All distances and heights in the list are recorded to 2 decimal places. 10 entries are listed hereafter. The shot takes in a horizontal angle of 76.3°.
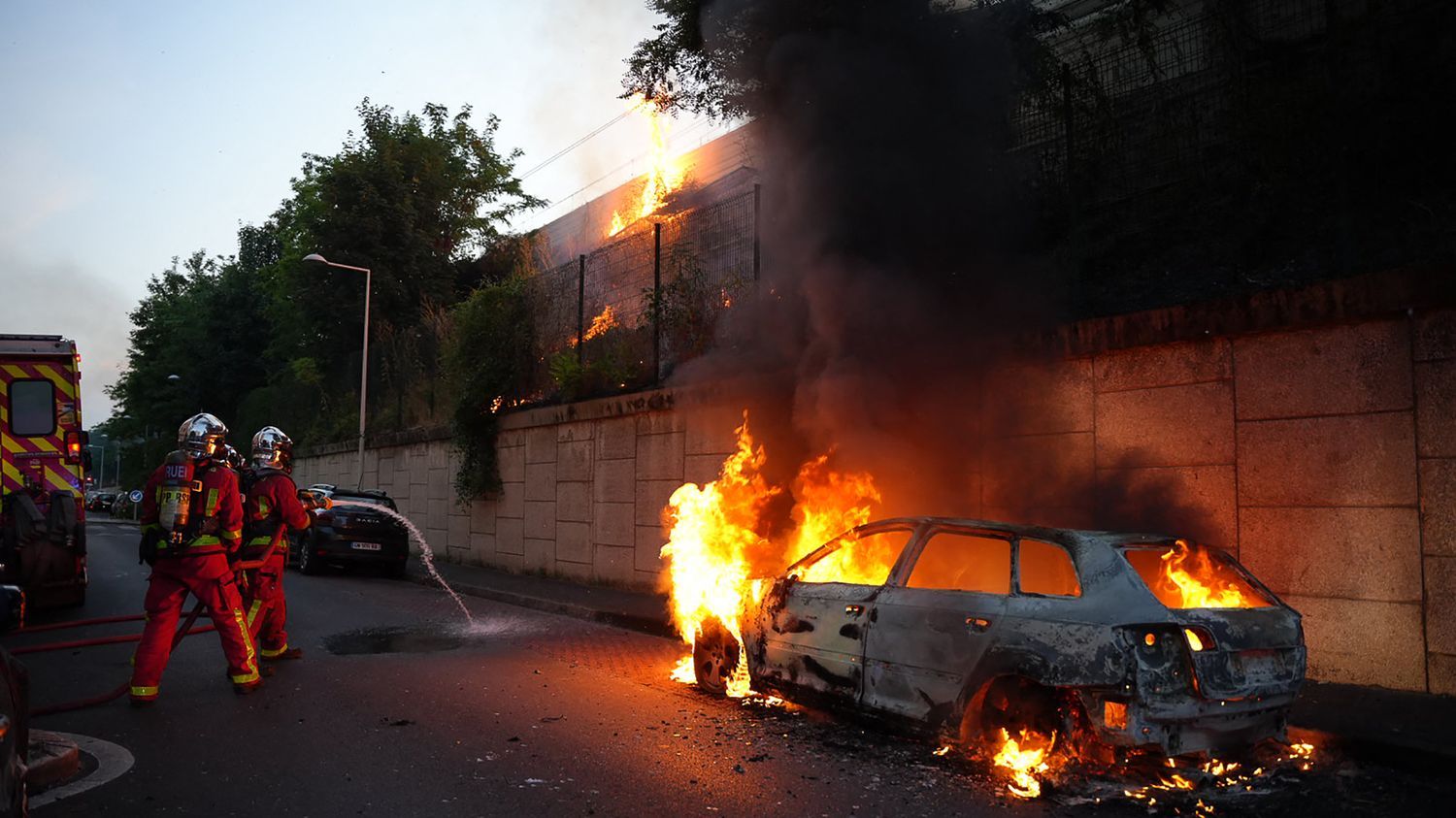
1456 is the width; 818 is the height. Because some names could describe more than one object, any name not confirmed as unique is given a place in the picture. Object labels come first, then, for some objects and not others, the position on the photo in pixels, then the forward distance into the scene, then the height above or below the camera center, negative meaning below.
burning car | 4.35 -0.87
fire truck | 10.30 +0.13
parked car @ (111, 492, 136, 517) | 42.44 -1.82
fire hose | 6.08 -1.46
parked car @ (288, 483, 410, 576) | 15.03 -1.09
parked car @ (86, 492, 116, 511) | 56.72 -2.01
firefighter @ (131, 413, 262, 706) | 6.33 -0.61
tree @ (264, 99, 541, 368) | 26.91 +7.53
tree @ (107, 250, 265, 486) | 37.72 +4.47
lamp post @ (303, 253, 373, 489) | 21.15 +2.45
